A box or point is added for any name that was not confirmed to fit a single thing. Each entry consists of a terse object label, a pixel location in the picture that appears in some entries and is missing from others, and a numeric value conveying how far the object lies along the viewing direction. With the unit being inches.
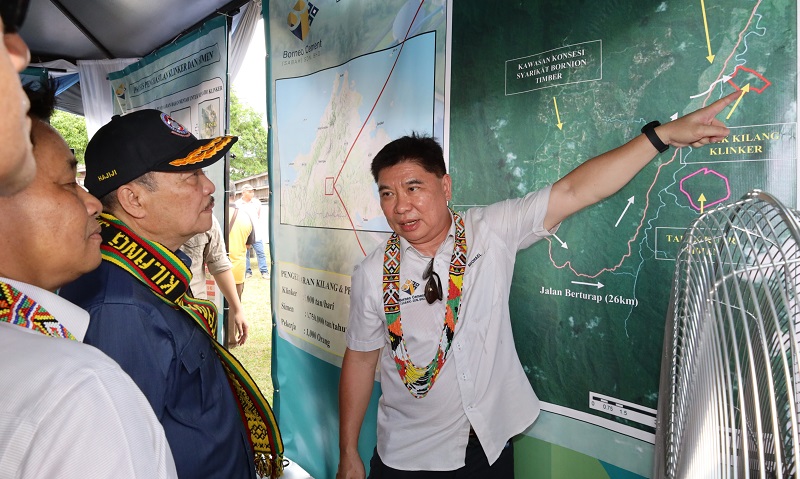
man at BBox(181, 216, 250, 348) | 130.0
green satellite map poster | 53.2
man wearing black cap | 46.7
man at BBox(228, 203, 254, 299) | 248.2
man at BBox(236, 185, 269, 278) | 317.3
